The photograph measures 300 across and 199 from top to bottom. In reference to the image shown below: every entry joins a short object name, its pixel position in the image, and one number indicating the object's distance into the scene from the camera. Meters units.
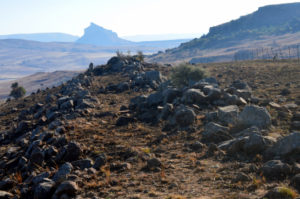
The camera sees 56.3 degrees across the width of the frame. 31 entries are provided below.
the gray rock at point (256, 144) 12.77
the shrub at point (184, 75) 32.97
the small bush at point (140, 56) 66.36
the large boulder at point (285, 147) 11.84
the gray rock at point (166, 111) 20.88
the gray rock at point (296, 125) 16.25
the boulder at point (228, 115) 17.14
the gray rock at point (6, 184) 13.22
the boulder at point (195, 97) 21.81
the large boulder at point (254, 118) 16.05
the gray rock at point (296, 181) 9.63
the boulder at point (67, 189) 10.95
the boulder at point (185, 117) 18.78
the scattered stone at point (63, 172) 12.24
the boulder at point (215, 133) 15.40
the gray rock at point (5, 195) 11.95
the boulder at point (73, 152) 14.73
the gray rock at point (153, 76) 38.34
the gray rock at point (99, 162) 13.52
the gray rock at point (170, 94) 23.92
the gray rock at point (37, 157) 15.03
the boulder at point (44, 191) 11.23
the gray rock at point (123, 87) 36.98
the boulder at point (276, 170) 10.55
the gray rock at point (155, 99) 24.39
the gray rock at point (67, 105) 28.23
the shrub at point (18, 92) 75.38
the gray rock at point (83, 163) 13.66
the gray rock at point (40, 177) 12.47
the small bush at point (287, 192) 8.86
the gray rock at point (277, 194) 8.87
